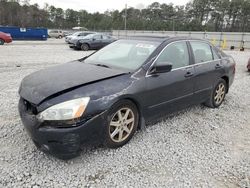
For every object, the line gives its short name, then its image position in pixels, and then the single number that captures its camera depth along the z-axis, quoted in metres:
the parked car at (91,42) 13.66
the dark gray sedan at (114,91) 2.09
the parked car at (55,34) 31.84
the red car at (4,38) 14.72
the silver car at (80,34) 16.78
